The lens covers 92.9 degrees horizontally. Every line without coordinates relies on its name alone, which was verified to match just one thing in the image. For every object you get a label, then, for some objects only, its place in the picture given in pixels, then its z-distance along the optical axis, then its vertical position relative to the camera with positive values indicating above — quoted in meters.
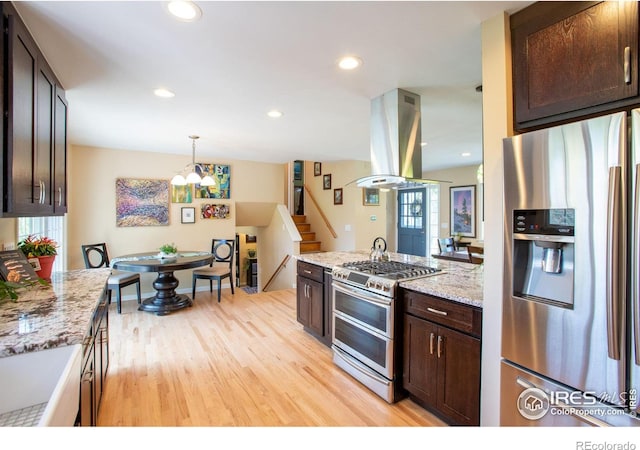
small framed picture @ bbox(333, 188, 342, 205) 6.23 +0.60
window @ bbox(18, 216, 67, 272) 2.90 -0.05
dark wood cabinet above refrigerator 1.24 +0.75
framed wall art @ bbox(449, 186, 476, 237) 6.27 +0.31
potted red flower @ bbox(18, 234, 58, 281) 2.22 -0.22
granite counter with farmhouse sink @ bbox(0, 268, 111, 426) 1.09 -0.52
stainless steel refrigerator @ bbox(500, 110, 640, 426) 1.15 -0.22
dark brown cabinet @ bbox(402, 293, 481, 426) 1.76 -0.89
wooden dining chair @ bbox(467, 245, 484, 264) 4.17 -0.40
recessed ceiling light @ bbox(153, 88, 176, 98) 2.56 +1.14
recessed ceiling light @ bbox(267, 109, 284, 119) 3.10 +1.16
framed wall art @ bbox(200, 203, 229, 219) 5.57 +0.26
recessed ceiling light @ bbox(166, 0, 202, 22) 1.50 +1.09
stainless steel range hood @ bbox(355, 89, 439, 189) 2.58 +0.74
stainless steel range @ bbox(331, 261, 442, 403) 2.18 -0.75
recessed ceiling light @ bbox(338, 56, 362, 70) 2.05 +1.12
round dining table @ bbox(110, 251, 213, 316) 3.83 -0.55
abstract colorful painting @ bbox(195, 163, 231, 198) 5.53 +0.83
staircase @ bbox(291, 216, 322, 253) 6.52 -0.27
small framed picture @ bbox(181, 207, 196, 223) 5.38 +0.18
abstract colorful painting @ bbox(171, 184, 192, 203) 5.28 +0.55
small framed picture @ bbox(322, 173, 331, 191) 6.52 +0.95
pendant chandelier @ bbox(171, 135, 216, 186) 4.09 +0.63
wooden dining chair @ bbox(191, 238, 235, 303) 4.77 -0.72
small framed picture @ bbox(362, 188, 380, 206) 5.97 +0.57
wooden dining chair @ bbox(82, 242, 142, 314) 4.11 -0.60
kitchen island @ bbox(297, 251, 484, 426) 1.80 -0.73
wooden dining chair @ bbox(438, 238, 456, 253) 5.43 -0.36
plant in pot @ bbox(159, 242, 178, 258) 4.35 -0.39
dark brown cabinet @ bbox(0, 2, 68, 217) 1.45 +0.56
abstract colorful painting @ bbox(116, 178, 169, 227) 4.90 +0.38
